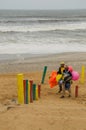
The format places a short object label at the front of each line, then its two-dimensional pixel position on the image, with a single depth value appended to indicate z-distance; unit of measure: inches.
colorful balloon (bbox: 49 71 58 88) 432.4
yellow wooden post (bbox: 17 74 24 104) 333.7
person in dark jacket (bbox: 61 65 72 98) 413.4
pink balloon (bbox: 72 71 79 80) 420.5
